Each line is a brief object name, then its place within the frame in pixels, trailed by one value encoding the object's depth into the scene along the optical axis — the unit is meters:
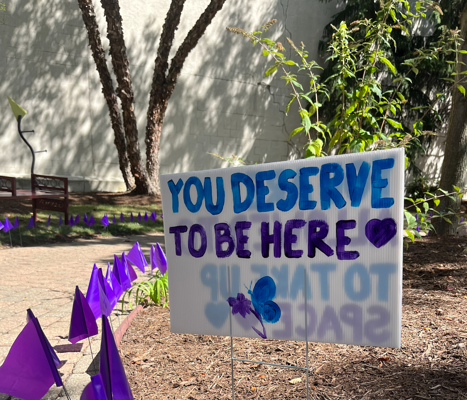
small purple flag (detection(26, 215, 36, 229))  6.55
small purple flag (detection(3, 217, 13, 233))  5.49
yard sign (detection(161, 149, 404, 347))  1.41
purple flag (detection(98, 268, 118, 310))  1.97
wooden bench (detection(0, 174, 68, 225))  7.08
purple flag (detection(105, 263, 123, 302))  2.16
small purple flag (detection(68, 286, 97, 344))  1.84
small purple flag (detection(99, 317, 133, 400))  1.20
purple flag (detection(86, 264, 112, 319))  2.04
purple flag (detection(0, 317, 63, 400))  1.41
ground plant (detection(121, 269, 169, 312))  2.98
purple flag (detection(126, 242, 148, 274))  2.77
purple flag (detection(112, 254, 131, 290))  2.29
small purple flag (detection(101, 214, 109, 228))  6.50
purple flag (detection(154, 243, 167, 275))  2.85
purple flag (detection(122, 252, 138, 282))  2.40
